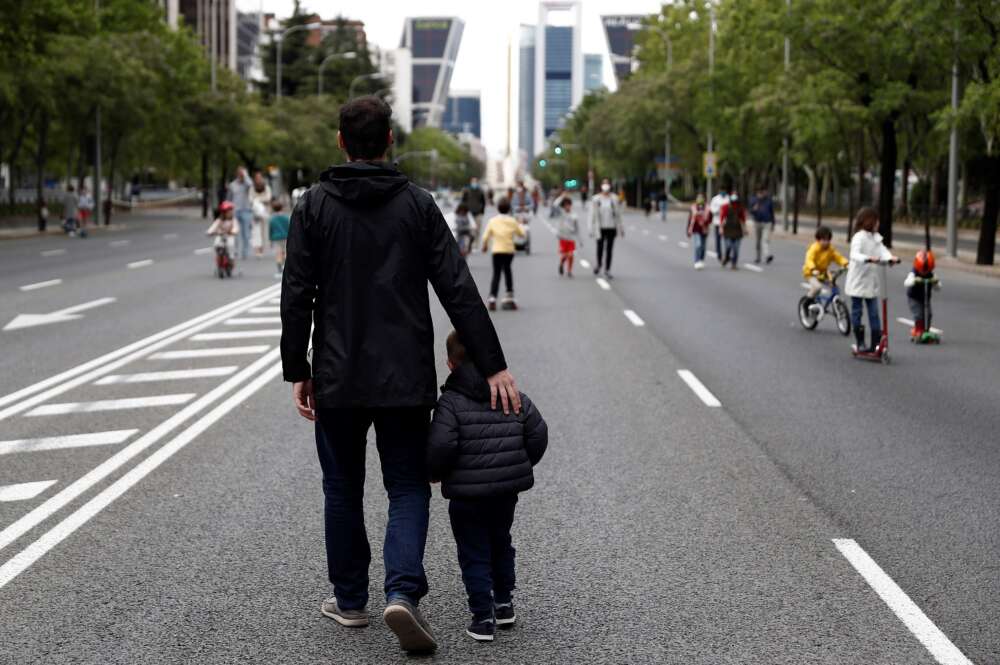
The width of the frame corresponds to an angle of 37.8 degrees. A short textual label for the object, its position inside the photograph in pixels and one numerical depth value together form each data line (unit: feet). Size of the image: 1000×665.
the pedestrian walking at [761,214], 105.40
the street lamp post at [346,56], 353.72
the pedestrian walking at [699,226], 100.63
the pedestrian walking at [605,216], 84.69
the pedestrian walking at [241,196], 101.81
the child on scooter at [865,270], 45.83
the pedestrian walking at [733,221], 99.66
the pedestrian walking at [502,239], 64.39
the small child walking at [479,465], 16.14
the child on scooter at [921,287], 51.29
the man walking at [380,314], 16.11
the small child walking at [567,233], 86.48
